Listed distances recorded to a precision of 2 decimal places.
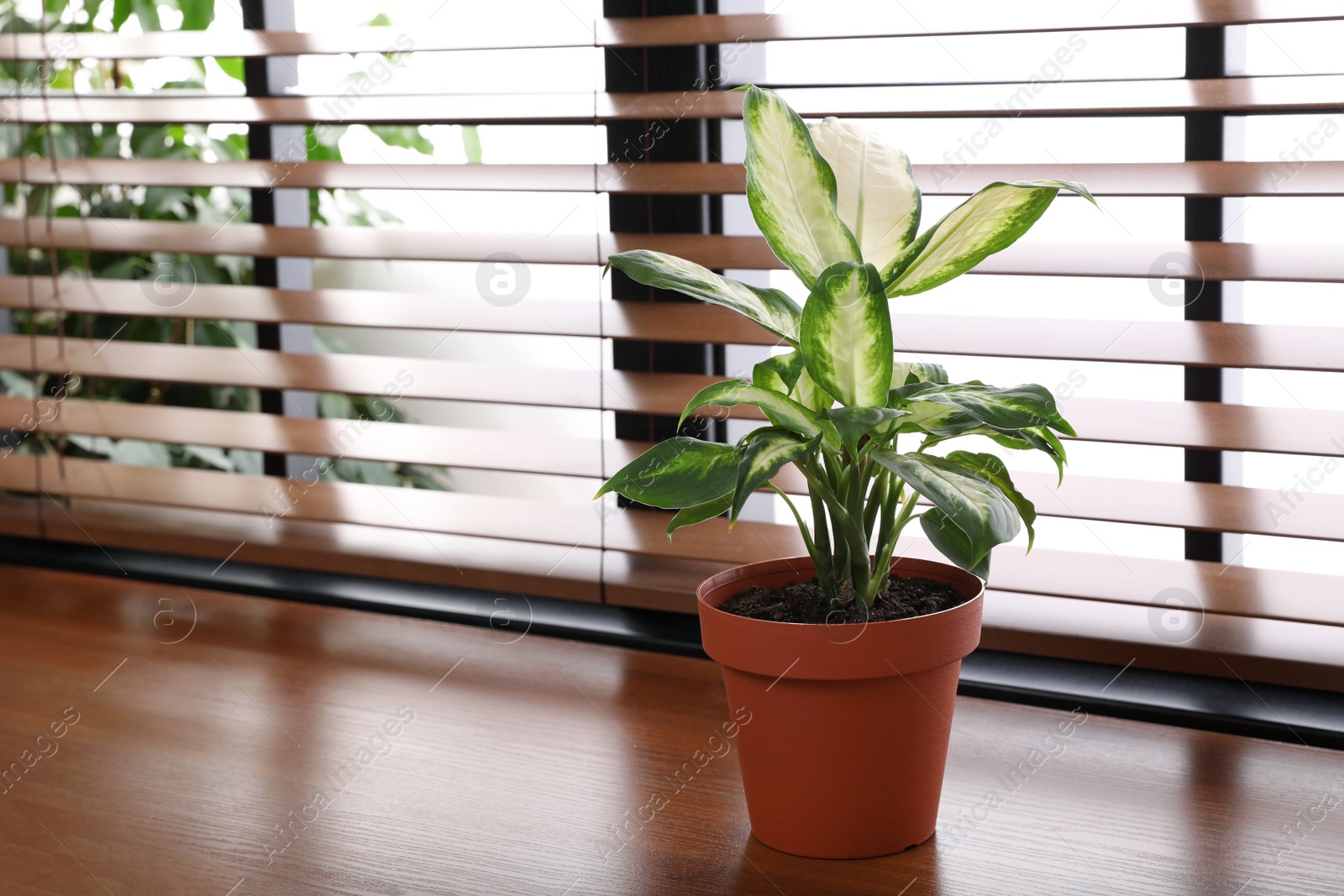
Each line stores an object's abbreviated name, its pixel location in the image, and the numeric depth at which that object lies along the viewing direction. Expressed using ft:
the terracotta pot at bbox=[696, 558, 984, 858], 4.03
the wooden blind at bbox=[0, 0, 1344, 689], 4.54
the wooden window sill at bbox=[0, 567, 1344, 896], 4.12
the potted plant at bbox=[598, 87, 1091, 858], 3.95
